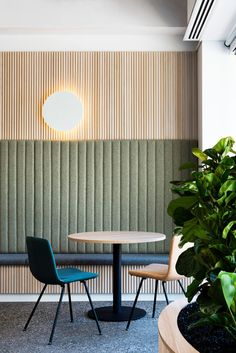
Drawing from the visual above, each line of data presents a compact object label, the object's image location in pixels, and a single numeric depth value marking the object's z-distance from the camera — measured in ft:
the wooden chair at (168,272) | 14.96
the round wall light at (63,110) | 20.87
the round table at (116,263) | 15.94
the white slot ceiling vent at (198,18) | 16.07
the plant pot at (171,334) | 4.79
